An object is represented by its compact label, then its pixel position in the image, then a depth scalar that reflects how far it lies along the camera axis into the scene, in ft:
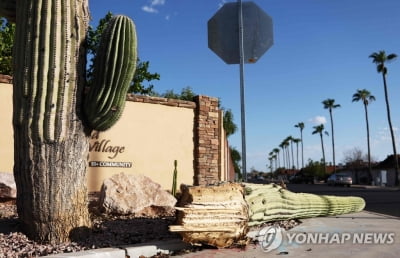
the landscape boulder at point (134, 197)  25.45
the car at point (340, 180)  140.56
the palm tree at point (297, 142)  397.43
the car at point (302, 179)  199.78
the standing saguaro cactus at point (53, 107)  18.19
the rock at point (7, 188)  27.12
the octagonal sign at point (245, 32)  20.93
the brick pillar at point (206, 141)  38.86
